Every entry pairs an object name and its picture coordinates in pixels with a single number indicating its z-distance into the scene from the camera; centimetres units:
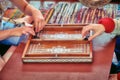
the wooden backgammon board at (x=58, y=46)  121
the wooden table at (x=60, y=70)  112
